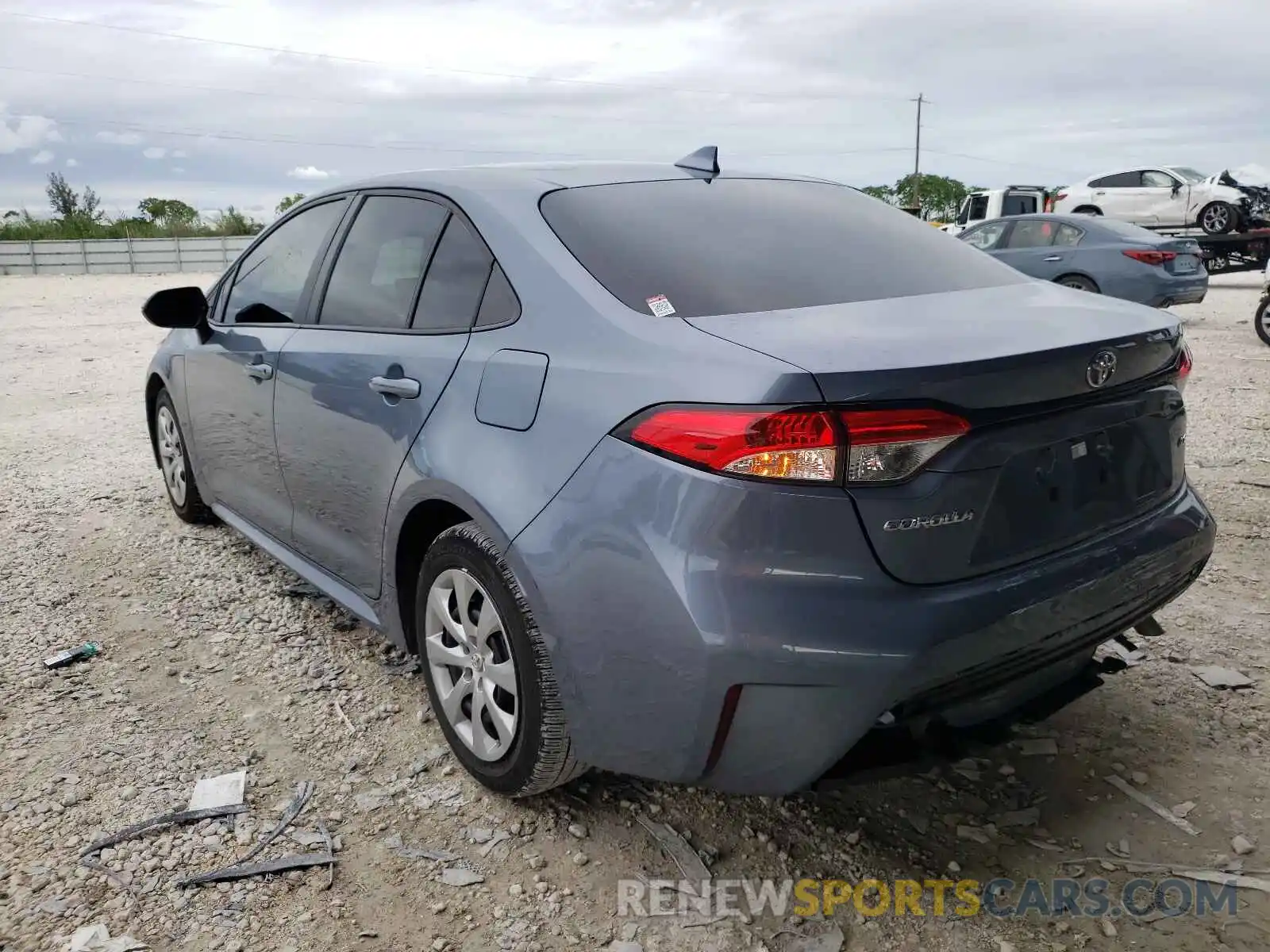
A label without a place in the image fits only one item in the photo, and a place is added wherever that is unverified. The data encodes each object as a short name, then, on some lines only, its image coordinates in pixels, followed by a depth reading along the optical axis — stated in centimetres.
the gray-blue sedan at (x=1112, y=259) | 1140
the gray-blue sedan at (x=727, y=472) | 192
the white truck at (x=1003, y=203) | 2127
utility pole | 6750
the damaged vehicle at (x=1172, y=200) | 1866
